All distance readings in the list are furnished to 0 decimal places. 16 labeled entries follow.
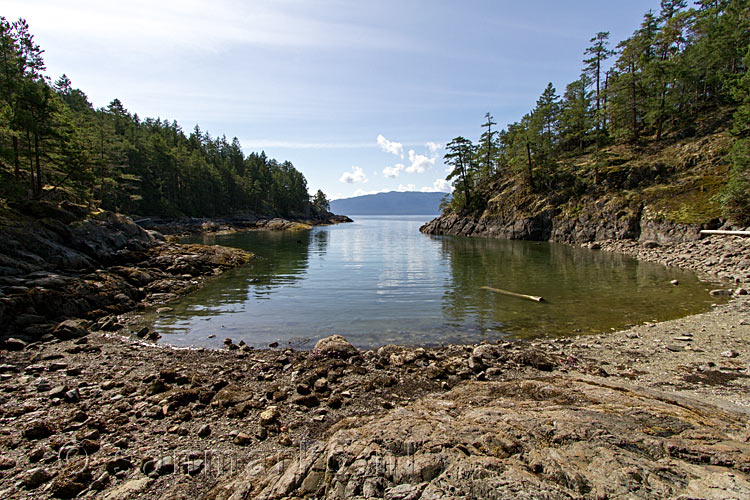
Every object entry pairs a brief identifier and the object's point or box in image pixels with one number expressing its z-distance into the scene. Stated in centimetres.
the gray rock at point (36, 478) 612
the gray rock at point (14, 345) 1345
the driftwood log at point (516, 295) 2221
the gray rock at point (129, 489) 580
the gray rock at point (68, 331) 1498
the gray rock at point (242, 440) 743
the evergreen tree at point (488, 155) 9381
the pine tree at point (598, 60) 7781
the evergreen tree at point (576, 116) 7288
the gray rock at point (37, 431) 759
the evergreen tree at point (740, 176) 3250
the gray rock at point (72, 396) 932
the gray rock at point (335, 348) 1316
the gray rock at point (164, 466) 646
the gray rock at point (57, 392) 959
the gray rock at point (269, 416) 821
